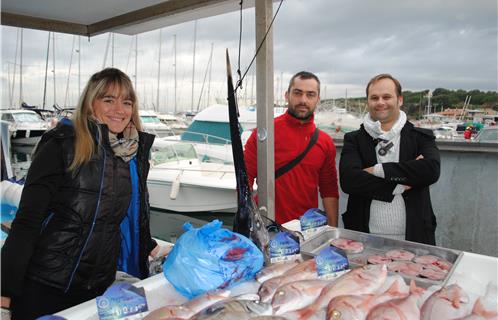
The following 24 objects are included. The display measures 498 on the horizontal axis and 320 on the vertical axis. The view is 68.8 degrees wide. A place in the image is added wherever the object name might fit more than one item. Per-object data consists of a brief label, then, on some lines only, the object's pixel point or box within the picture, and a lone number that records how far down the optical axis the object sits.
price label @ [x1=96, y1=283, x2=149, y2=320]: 1.18
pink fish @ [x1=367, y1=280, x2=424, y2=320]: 1.12
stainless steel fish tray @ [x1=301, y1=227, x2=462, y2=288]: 1.84
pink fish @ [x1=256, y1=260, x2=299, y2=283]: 1.55
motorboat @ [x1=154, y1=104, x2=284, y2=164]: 13.03
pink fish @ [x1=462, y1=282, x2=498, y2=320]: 1.16
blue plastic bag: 1.42
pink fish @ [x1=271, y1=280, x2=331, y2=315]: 1.24
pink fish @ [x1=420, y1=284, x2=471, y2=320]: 1.18
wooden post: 2.63
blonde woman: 1.71
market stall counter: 1.38
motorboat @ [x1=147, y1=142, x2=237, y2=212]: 10.09
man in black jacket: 2.40
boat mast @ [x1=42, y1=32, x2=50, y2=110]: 22.00
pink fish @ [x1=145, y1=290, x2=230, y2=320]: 1.19
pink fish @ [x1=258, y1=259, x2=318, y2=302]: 1.34
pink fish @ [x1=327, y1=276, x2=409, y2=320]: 1.13
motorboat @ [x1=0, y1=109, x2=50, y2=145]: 22.12
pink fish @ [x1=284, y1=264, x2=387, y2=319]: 1.23
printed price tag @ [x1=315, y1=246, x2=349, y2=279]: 1.50
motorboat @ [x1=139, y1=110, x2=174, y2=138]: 23.16
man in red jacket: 3.18
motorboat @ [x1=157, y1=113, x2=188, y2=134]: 30.25
